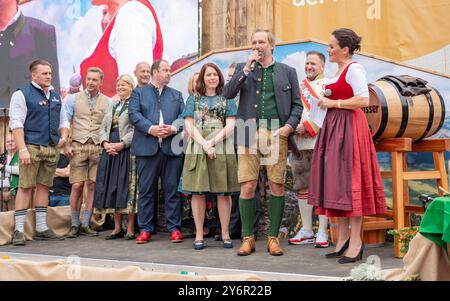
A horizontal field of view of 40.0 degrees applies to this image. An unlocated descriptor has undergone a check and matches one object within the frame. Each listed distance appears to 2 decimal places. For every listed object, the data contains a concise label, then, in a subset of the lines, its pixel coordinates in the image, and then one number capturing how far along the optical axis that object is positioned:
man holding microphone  4.36
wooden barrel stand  4.29
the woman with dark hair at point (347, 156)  3.99
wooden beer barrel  4.28
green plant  3.84
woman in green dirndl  4.71
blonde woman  5.41
